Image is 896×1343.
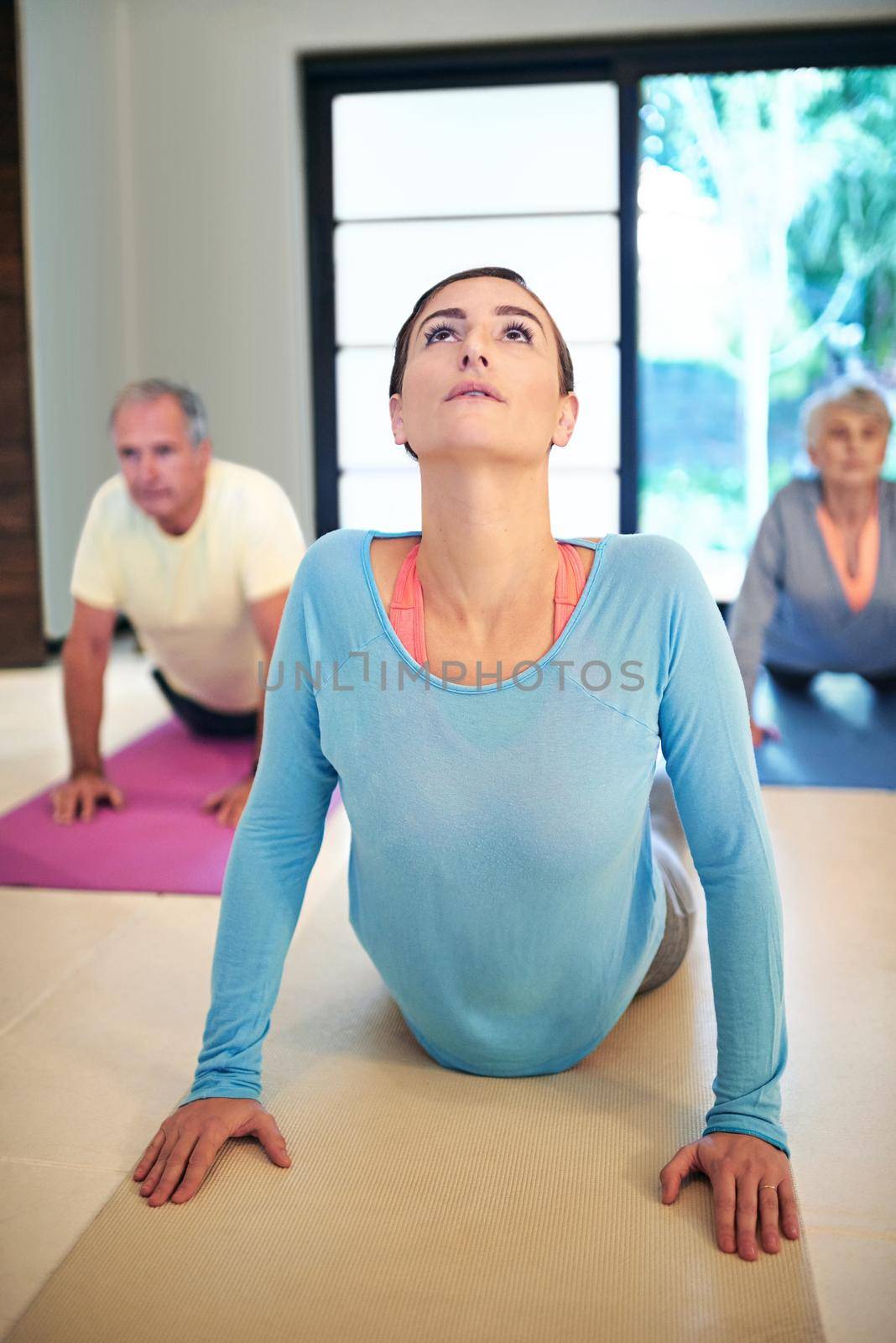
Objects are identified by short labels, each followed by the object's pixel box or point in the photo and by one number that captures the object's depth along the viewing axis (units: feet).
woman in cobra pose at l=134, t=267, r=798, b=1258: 3.93
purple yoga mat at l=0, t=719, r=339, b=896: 7.25
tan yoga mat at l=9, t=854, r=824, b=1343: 3.50
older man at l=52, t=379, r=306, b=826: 8.37
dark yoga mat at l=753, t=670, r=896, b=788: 9.23
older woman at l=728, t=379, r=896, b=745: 10.07
